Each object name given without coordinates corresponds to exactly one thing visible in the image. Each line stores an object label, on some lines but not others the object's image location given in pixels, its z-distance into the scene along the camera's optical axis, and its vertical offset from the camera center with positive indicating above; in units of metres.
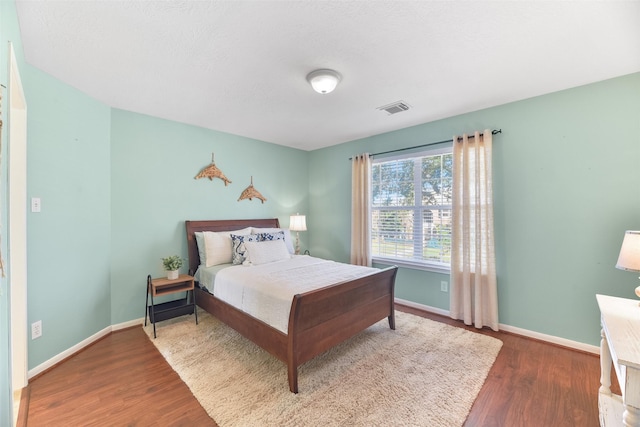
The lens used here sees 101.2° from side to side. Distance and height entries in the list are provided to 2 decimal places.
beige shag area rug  1.72 -1.32
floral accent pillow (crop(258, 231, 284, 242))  3.66 -0.33
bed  1.97 -0.96
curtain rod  2.94 +0.88
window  3.40 +0.02
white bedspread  2.15 -0.64
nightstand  2.86 -1.05
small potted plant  3.04 -0.60
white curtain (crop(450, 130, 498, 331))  2.92 -0.30
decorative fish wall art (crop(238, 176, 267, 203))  4.13 +0.31
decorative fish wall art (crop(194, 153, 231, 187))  3.65 +0.58
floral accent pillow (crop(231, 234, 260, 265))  3.30 -0.43
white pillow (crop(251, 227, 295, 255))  3.89 -0.28
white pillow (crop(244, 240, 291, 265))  3.26 -0.50
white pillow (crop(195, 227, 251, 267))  3.29 -0.43
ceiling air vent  2.91 +1.19
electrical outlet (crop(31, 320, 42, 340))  2.14 -0.94
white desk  1.09 -0.64
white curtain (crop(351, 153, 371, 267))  4.07 +0.01
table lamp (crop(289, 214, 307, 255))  4.39 -0.17
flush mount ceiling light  2.19 +1.12
